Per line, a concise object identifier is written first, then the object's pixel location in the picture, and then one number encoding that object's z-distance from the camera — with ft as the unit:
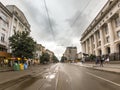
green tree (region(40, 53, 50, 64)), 169.13
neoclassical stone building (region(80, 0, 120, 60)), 95.56
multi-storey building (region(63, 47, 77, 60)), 341.15
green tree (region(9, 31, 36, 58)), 73.50
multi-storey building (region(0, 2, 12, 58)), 72.73
